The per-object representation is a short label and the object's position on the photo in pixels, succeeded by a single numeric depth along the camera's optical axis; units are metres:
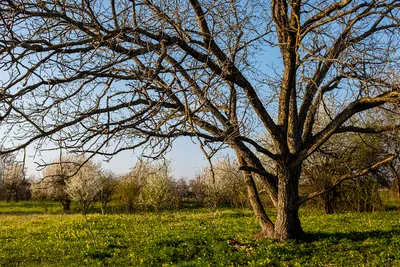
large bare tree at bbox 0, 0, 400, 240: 5.15
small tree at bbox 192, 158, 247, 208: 12.21
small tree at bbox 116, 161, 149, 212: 27.95
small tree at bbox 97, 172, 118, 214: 33.62
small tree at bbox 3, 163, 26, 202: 46.36
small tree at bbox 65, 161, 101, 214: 26.06
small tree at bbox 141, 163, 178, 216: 20.79
